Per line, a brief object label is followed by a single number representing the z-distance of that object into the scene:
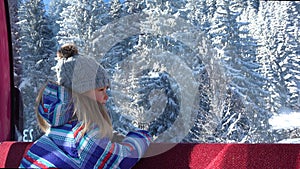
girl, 3.35
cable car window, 4.00
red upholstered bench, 3.50
